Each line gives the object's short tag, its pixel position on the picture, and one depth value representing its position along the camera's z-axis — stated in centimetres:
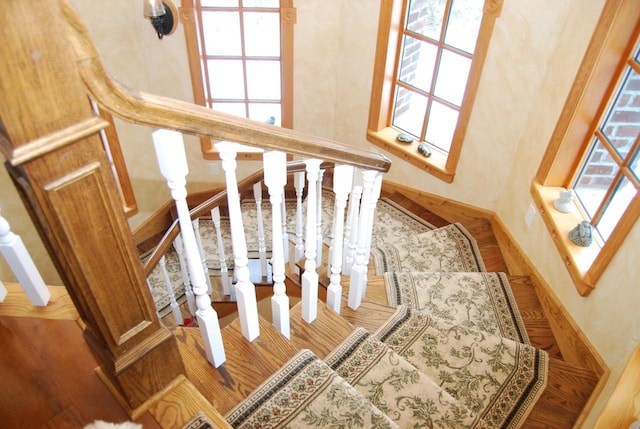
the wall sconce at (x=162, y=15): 327
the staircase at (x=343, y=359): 146
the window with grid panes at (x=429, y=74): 338
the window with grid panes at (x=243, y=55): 391
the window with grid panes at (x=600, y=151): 228
